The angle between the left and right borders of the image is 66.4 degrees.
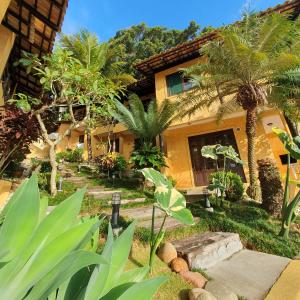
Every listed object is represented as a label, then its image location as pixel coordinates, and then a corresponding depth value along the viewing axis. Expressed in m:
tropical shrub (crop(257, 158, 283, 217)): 6.23
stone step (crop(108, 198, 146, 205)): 7.46
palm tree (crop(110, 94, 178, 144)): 11.23
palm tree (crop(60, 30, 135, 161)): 13.51
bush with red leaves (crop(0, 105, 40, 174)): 5.97
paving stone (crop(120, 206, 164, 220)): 5.62
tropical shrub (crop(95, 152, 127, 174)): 11.87
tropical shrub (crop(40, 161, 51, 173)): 10.86
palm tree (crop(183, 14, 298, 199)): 7.50
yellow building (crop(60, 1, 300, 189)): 11.05
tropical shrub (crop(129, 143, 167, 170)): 9.99
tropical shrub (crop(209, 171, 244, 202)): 8.12
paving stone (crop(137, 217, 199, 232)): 4.88
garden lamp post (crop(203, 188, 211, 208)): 6.62
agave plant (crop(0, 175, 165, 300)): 0.89
